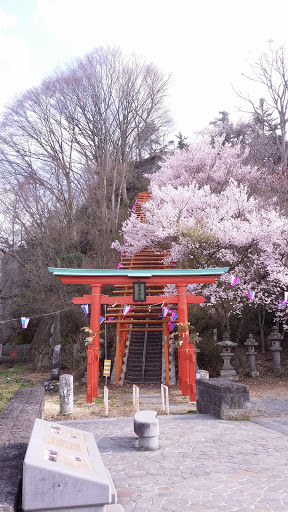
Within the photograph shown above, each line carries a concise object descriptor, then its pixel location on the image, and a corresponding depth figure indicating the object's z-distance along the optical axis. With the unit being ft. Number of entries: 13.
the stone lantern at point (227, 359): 51.47
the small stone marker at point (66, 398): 35.65
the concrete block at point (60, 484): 10.05
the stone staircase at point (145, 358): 54.24
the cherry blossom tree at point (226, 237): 52.85
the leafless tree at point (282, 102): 71.10
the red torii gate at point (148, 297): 43.47
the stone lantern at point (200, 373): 40.98
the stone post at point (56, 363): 54.65
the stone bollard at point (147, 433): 20.20
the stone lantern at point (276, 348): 54.24
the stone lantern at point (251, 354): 53.52
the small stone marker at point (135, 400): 34.30
